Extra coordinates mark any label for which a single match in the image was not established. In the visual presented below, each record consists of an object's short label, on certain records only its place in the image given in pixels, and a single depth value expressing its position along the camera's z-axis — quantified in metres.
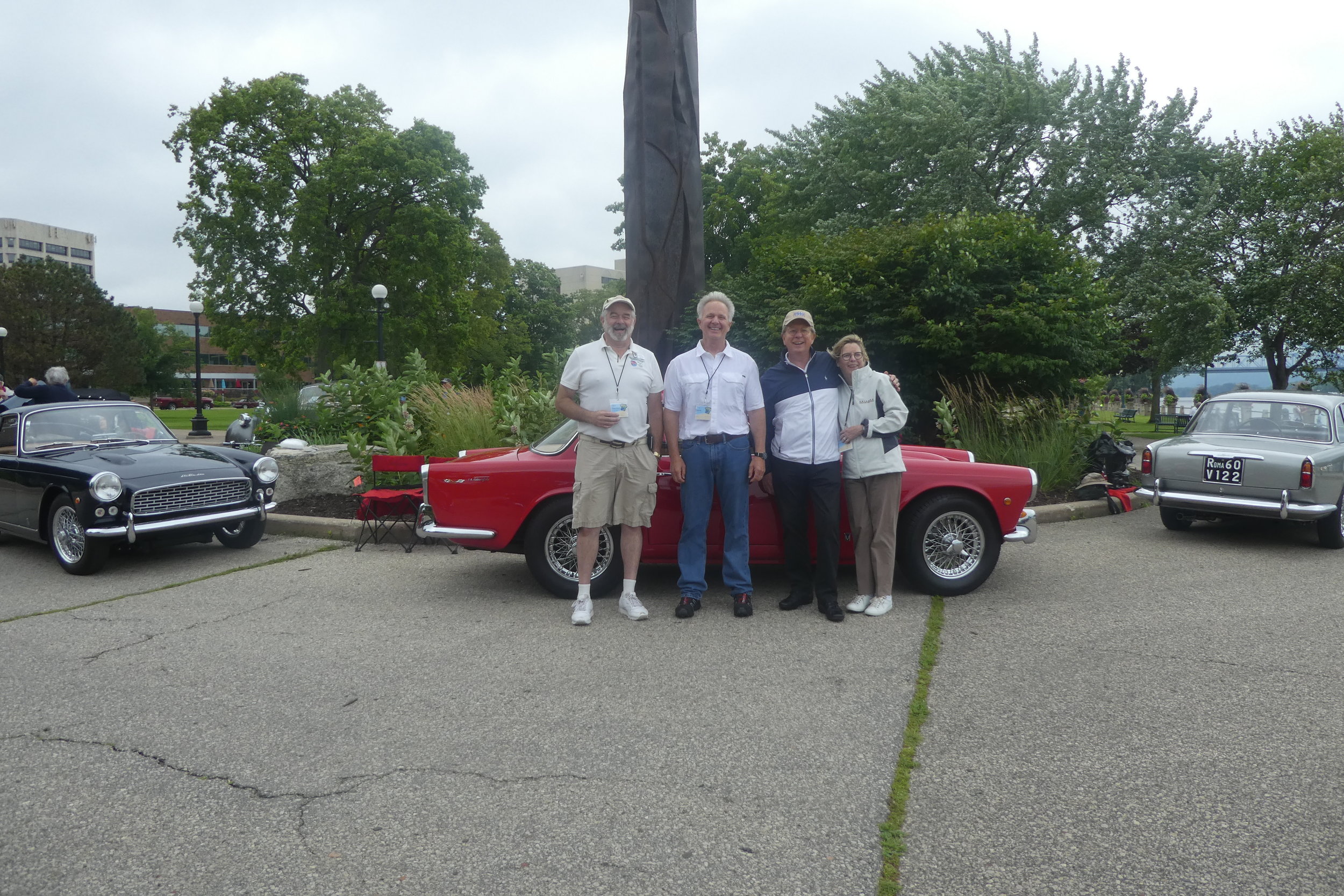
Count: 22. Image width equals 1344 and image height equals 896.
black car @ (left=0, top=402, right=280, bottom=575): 7.38
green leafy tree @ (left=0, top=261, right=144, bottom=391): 53.47
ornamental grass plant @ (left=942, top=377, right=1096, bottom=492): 10.78
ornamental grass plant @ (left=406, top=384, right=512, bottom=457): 10.34
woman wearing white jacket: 5.81
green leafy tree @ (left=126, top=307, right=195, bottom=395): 81.94
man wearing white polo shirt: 5.63
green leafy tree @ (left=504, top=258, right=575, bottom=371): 64.62
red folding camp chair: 8.15
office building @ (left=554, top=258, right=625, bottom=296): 140.00
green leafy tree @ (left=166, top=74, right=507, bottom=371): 33.16
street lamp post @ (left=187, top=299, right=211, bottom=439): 27.09
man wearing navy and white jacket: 5.75
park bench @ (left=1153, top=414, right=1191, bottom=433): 29.82
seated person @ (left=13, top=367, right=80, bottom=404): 11.37
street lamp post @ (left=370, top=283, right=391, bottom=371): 27.05
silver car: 8.09
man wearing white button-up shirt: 5.69
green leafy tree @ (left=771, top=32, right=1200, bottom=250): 23.11
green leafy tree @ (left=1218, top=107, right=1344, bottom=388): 21.03
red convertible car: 6.17
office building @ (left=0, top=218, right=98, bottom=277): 141.00
